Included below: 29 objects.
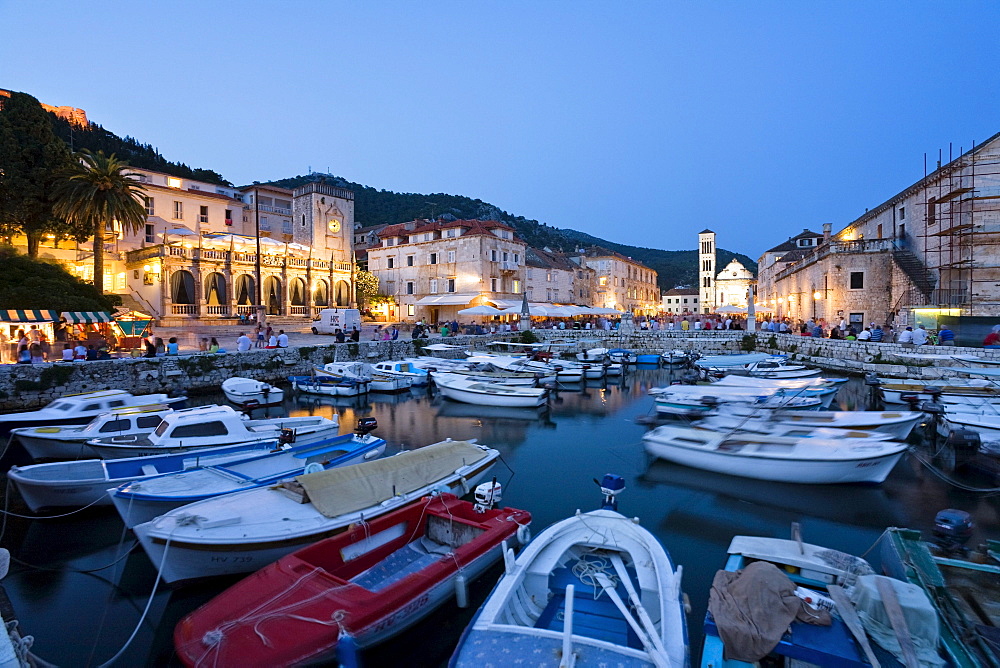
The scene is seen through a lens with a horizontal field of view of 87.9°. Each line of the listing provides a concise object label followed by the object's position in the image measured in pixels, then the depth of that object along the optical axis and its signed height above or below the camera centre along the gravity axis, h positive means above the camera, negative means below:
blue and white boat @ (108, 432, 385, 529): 9.18 -3.15
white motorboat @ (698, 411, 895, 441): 14.35 -3.22
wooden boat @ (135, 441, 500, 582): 7.60 -3.08
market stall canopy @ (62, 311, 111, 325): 26.32 +0.53
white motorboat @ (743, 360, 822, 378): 28.34 -2.91
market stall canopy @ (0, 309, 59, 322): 23.30 +0.59
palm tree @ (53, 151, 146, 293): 31.92 +8.23
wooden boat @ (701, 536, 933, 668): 5.23 -3.33
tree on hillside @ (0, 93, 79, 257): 31.70 +10.43
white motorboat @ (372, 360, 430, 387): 29.64 -2.75
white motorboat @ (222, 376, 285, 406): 23.45 -3.06
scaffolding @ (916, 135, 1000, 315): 31.05 +4.95
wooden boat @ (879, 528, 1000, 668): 5.34 -3.36
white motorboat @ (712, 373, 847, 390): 22.47 -2.87
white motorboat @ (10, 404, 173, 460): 13.46 -2.79
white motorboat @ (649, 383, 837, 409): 20.36 -3.00
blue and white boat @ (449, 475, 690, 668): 5.02 -3.25
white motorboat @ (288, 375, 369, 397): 26.92 -3.25
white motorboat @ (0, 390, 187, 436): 15.70 -2.60
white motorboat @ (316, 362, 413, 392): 28.31 -2.89
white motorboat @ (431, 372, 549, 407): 23.81 -3.34
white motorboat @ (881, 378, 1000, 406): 18.07 -2.84
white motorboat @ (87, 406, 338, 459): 12.71 -2.83
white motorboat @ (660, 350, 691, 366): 41.18 -3.05
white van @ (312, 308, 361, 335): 39.53 +0.29
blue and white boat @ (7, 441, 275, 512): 10.63 -3.17
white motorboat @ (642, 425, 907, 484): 12.61 -3.51
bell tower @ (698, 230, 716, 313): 95.96 +9.32
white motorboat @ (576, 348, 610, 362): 38.16 -2.54
